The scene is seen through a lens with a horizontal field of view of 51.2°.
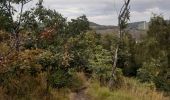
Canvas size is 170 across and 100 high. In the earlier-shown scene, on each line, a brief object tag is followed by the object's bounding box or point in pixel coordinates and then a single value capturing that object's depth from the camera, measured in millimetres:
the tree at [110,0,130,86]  6450
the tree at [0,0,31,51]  7930
